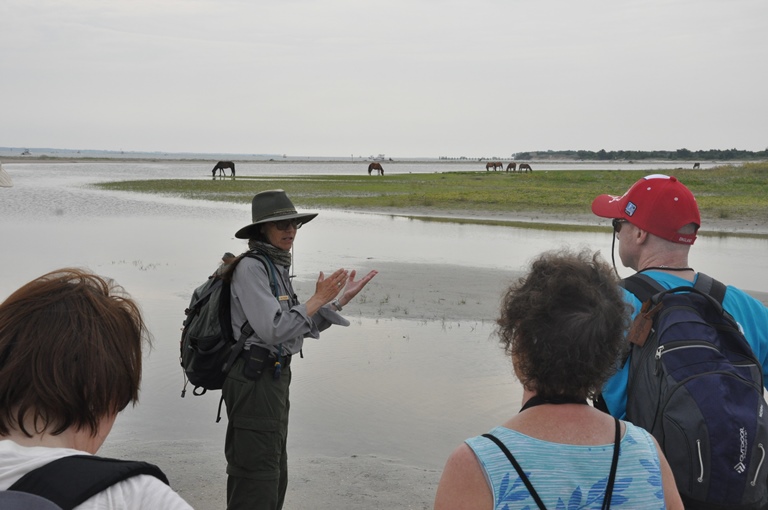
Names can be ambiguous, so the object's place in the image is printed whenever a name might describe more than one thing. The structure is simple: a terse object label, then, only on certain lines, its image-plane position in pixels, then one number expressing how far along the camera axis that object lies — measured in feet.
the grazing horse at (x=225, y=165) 195.17
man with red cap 9.91
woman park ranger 13.38
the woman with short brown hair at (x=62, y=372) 5.42
